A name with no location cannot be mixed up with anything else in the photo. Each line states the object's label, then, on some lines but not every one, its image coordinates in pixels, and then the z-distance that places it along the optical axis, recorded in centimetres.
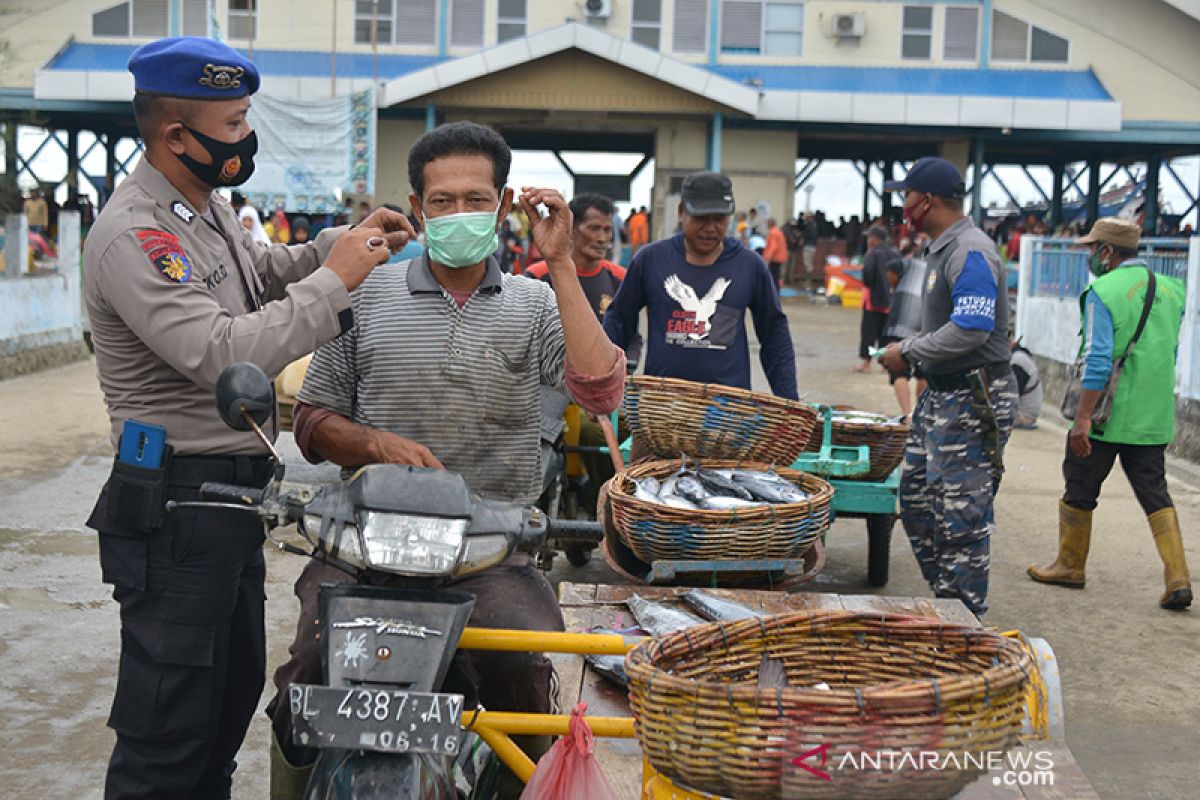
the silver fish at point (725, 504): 565
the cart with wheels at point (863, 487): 693
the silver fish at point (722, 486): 588
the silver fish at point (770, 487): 585
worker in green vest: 720
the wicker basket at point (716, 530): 555
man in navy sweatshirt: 668
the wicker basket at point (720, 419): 620
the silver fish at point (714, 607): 454
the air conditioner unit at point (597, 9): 3106
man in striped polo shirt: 348
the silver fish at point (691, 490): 576
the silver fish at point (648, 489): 584
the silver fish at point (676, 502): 565
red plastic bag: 270
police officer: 306
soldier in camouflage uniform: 602
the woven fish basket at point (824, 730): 237
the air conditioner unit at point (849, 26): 3120
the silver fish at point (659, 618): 442
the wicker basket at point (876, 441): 736
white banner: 2798
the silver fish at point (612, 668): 403
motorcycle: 248
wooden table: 339
